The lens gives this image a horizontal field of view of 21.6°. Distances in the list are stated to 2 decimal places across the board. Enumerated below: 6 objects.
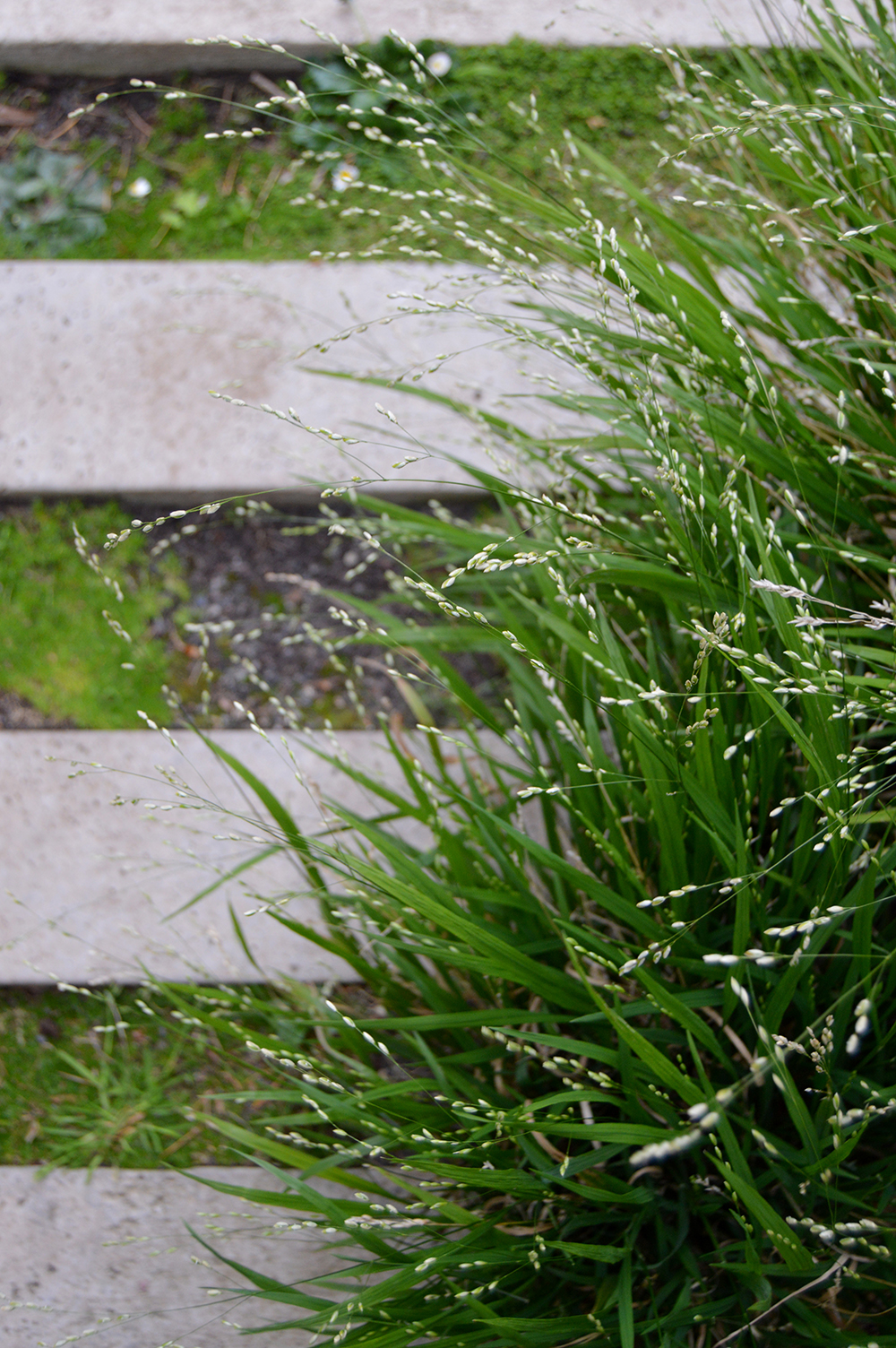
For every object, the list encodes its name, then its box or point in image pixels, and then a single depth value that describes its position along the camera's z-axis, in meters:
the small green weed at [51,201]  1.97
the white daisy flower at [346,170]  1.94
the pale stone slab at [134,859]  1.84
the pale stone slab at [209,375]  1.90
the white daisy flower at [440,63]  1.94
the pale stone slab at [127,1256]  1.79
